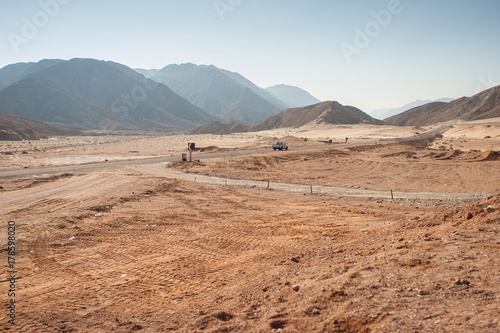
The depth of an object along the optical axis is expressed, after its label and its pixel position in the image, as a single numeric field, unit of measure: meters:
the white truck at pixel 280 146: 49.92
